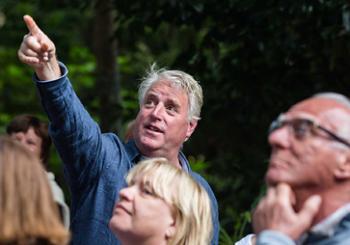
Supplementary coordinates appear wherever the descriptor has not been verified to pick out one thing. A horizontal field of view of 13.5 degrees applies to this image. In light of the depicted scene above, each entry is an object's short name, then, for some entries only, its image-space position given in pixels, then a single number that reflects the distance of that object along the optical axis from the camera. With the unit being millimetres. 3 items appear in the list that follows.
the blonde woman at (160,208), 5862
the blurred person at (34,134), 9442
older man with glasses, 4730
